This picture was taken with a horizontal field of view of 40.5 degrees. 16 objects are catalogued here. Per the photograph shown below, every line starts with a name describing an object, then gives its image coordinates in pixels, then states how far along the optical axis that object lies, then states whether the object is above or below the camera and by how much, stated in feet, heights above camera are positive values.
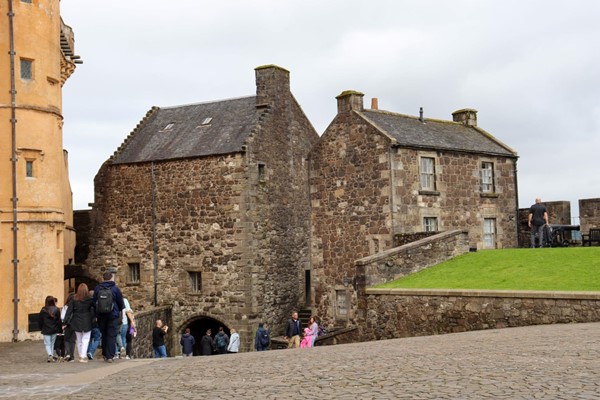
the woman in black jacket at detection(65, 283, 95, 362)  50.37 -4.19
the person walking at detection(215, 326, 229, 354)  88.95 -10.64
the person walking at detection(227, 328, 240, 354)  88.28 -10.75
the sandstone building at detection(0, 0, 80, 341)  80.23 +8.33
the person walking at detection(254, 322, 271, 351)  83.92 -9.88
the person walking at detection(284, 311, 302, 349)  79.20 -8.75
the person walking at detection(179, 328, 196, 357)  80.53 -9.65
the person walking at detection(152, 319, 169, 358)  66.95 -7.69
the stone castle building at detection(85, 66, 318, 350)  110.32 +4.79
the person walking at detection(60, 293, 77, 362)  52.24 -5.71
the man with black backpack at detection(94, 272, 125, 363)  47.78 -3.62
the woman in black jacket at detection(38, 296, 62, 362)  52.95 -4.72
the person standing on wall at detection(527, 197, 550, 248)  81.15 +1.78
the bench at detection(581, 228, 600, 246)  89.30 -0.34
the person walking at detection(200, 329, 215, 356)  85.46 -10.45
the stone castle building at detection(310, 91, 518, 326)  93.04 +5.74
